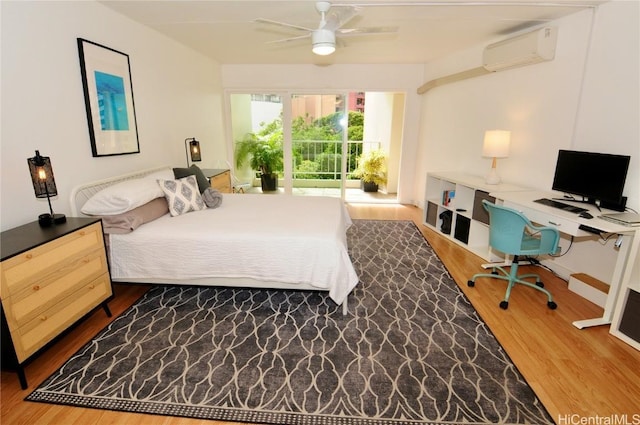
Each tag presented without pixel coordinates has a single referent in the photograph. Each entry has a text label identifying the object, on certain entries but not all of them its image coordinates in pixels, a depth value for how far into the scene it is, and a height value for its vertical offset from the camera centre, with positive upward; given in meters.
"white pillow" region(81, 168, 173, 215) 2.64 -0.52
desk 2.26 -0.64
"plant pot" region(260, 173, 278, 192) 6.88 -0.91
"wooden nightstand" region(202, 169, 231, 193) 4.45 -0.58
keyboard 2.63 -0.51
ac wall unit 3.22 +1.00
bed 2.54 -0.92
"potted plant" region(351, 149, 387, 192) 7.34 -0.64
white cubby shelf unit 3.74 -0.87
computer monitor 2.54 -0.25
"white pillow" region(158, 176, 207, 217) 3.12 -0.57
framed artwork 2.83 +0.35
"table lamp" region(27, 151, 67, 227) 2.14 -0.31
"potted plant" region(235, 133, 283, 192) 6.64 -0.29
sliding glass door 6.25 -0.05
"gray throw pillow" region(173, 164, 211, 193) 3.75 -0.43
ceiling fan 2.54 +0.90
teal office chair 2.64 -0.80
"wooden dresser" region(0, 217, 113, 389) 1.77 -0.91
